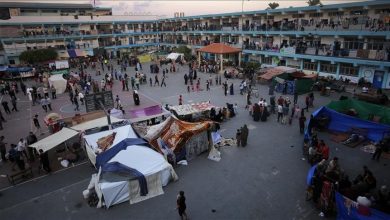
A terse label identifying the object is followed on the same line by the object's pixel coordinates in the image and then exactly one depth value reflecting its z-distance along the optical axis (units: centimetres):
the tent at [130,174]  1076
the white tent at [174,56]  4708
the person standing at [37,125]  1878
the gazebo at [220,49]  3569
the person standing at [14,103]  2408
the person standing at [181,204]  920
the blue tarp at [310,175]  1048
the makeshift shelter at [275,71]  2872
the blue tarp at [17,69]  3731
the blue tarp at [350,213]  801
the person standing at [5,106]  2298
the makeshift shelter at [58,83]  2945
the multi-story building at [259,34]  2761
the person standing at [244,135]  1518
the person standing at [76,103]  2356
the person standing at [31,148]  1438
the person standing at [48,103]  2385
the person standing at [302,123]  1661
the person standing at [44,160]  1305
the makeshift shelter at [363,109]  1597
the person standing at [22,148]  1417
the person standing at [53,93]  2802
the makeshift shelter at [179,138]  1362
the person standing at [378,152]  1325
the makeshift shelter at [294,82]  2623
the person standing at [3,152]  1459
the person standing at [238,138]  1557
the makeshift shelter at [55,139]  1365
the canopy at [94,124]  1553
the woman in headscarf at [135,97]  2403
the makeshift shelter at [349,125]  1491
